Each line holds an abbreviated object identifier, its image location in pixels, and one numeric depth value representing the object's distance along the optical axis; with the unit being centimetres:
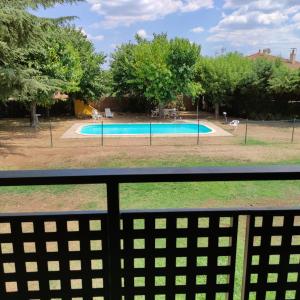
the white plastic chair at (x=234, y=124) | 1637
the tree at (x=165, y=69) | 1955
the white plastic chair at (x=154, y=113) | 2248
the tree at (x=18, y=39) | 888
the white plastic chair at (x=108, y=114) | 2211
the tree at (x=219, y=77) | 2055
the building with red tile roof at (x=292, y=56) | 3306
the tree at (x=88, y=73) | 2022
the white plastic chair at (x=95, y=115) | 2142
